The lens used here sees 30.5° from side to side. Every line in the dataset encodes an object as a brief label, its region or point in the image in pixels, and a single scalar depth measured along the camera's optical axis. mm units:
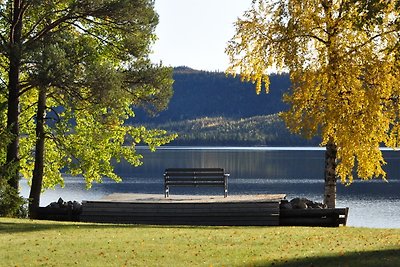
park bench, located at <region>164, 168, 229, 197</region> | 29734
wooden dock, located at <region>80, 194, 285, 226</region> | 25016
